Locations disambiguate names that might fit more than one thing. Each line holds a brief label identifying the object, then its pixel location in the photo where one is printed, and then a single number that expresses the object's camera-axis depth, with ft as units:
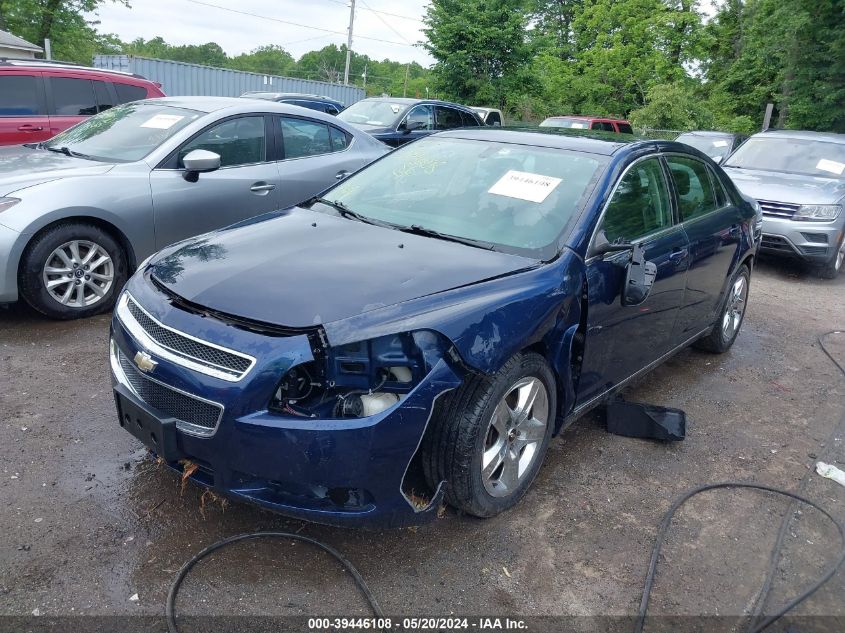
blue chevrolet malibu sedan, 7.98
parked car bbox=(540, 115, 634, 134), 60.95
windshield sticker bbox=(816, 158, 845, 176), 29.76
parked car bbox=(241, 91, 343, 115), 52.13
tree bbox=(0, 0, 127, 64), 104.37
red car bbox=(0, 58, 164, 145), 25.38
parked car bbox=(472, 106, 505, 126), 59.11
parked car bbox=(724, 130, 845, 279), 26.89
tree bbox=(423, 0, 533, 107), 76.43
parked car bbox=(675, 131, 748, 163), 44.18
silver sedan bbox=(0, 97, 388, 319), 15.38
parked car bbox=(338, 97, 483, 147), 38.73
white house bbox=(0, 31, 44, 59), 82.95
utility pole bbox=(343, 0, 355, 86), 137.90
